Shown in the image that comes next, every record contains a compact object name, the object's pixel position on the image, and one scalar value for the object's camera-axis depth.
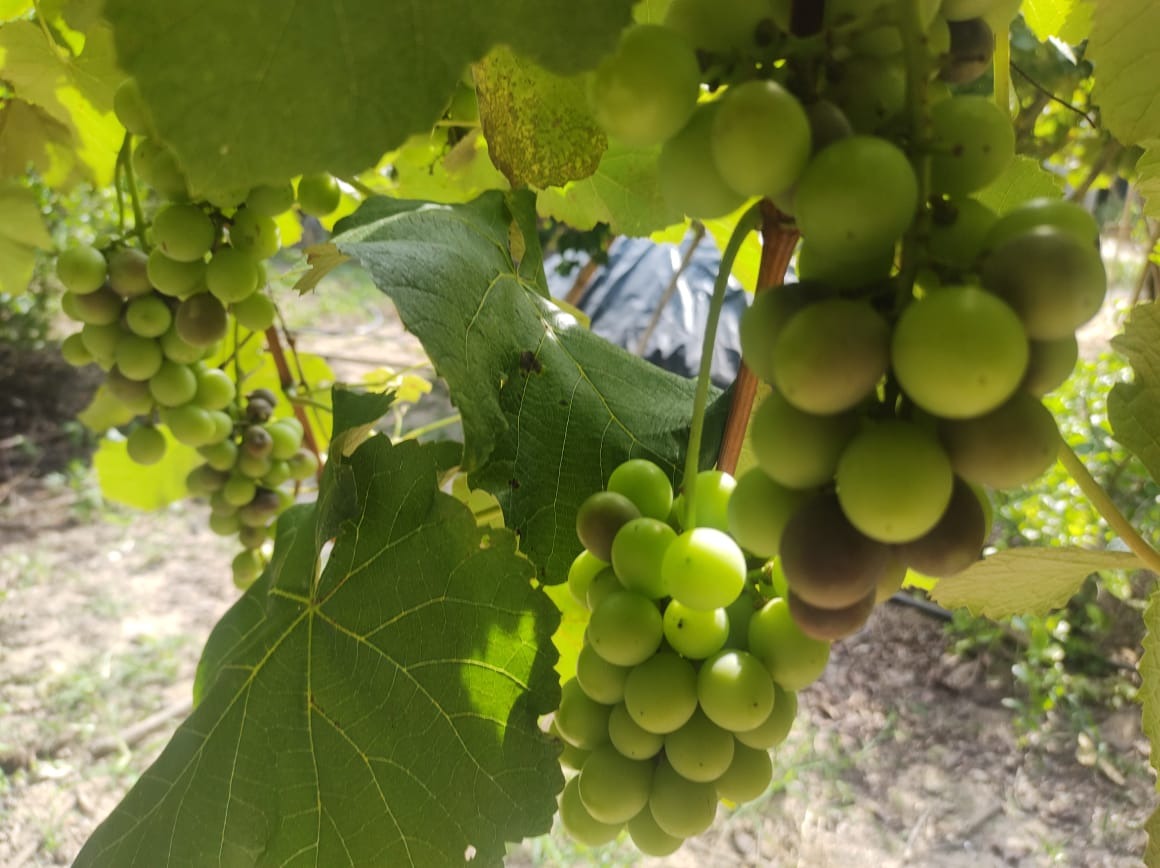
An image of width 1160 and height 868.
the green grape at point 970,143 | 0.28
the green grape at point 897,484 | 0.24
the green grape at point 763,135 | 0.26
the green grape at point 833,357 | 0.24
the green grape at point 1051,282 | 0.23
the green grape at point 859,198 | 0.25
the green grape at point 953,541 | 0.26
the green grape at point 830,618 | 0.28
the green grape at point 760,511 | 0.29
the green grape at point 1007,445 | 0.24
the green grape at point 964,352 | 0.22
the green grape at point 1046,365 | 0.25
